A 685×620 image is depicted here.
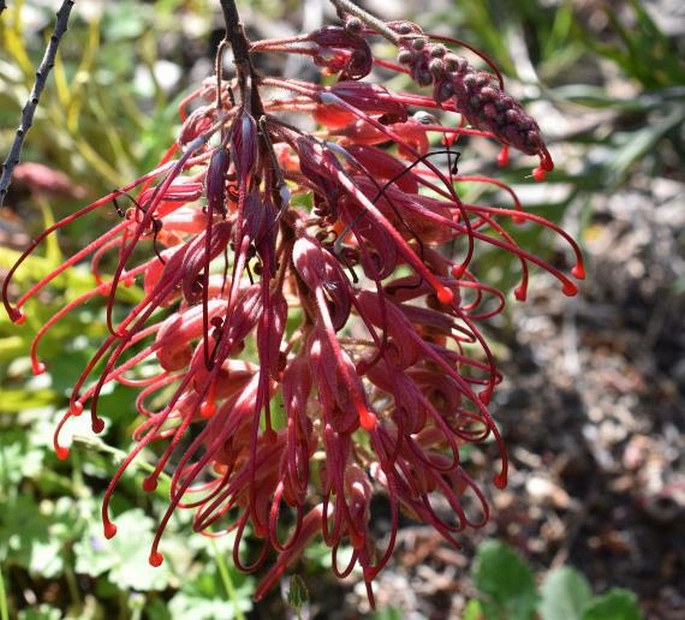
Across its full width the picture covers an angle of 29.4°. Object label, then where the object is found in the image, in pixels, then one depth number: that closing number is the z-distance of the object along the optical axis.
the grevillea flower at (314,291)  0.23
